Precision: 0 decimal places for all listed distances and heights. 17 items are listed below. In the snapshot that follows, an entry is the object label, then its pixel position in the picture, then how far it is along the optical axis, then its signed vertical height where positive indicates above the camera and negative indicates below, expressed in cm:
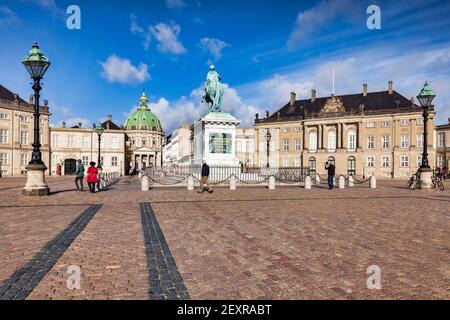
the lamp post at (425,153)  2083 +56
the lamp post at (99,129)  3438 +335
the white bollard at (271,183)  2100 -136
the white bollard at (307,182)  2223 -138
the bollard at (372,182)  2433 -150
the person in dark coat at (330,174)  2144 -80
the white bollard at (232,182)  1962 -123
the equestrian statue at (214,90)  2445 +534
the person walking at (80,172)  1803 -60
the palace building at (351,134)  5212 +477
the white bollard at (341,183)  2308 -150
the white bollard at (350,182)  2608 -160
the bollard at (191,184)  1919 -131
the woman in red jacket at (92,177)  1702 -82
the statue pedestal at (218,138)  2366 +167
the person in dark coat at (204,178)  1677 -85
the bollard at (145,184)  1931 -133
